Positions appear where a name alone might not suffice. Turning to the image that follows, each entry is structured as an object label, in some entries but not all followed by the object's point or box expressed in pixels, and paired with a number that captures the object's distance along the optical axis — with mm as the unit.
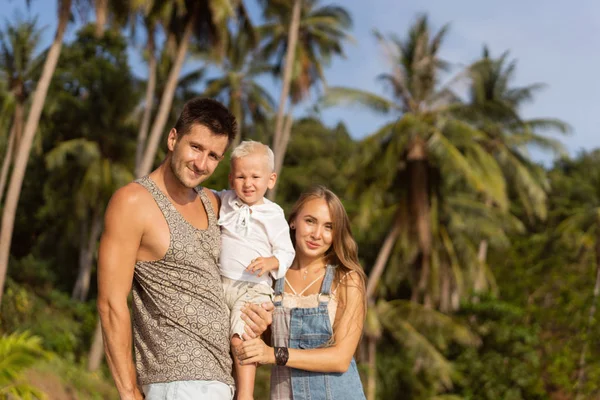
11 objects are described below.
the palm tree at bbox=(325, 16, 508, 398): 22312
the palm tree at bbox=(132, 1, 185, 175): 18958
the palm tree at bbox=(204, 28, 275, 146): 29516
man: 3025
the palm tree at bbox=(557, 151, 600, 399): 28594
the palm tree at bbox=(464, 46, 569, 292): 29203
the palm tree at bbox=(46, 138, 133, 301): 26688
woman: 3473
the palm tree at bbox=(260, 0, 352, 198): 28359
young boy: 3295
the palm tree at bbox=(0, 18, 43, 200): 22797
